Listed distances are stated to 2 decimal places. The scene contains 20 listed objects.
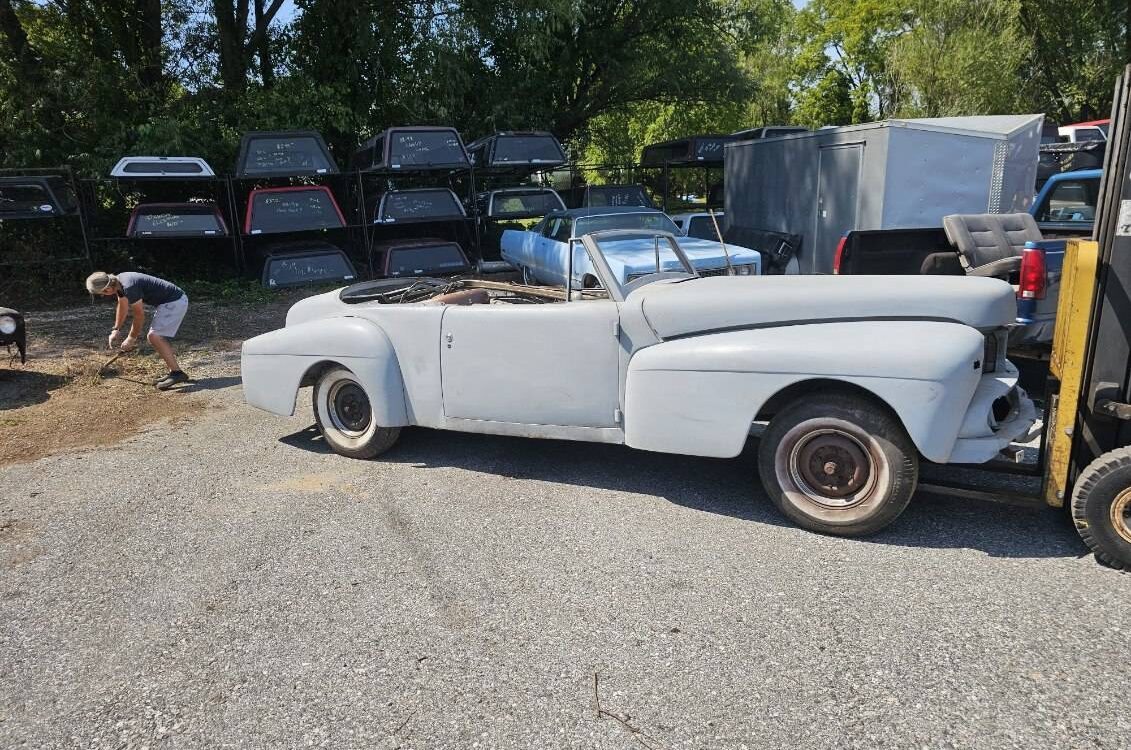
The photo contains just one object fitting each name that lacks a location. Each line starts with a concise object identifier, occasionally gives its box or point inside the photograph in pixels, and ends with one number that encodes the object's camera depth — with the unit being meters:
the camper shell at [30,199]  11.20
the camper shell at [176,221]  11.82
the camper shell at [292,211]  12.14
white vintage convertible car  3.59
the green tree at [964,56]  20.19
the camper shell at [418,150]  12.77
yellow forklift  3.32
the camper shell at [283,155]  12.30
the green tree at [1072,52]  24.06
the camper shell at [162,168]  11.47
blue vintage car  8.92
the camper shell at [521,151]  14.42
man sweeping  7.32
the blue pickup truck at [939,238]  7.37
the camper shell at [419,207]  13.01
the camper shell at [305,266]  12.31
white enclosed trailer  10.22
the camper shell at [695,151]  18.16
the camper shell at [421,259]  12.62
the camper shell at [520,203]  14.29
